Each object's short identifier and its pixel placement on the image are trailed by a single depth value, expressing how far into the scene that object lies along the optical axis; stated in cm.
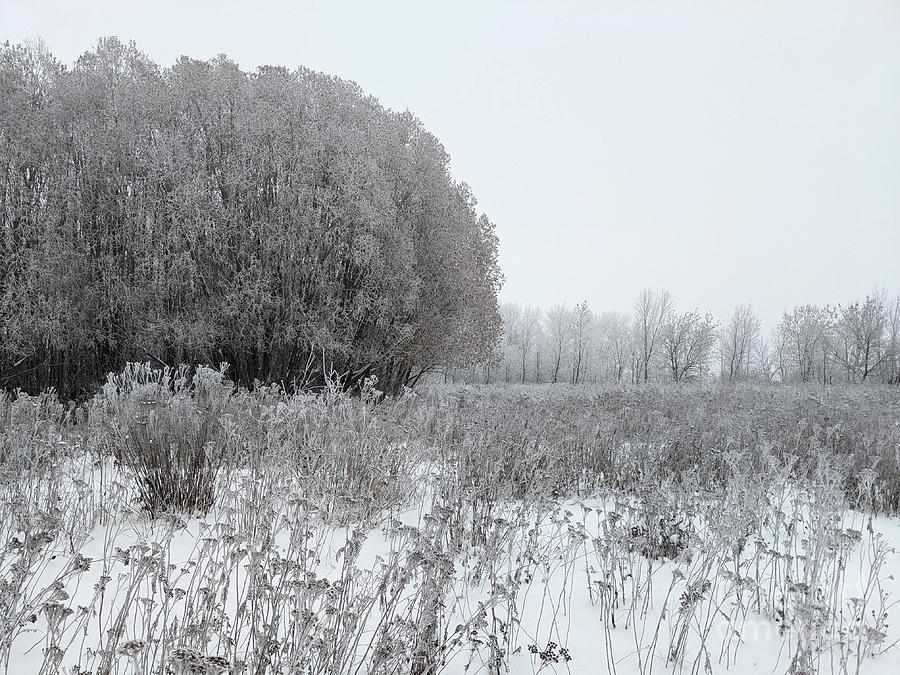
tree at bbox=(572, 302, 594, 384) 5646
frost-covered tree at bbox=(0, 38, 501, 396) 1131
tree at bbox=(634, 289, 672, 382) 5619
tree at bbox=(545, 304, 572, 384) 6175
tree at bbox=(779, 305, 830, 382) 4331
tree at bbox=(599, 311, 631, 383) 6144
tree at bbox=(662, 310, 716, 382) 4475
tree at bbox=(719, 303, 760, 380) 5159
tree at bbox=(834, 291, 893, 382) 3262
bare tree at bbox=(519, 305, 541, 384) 6092
